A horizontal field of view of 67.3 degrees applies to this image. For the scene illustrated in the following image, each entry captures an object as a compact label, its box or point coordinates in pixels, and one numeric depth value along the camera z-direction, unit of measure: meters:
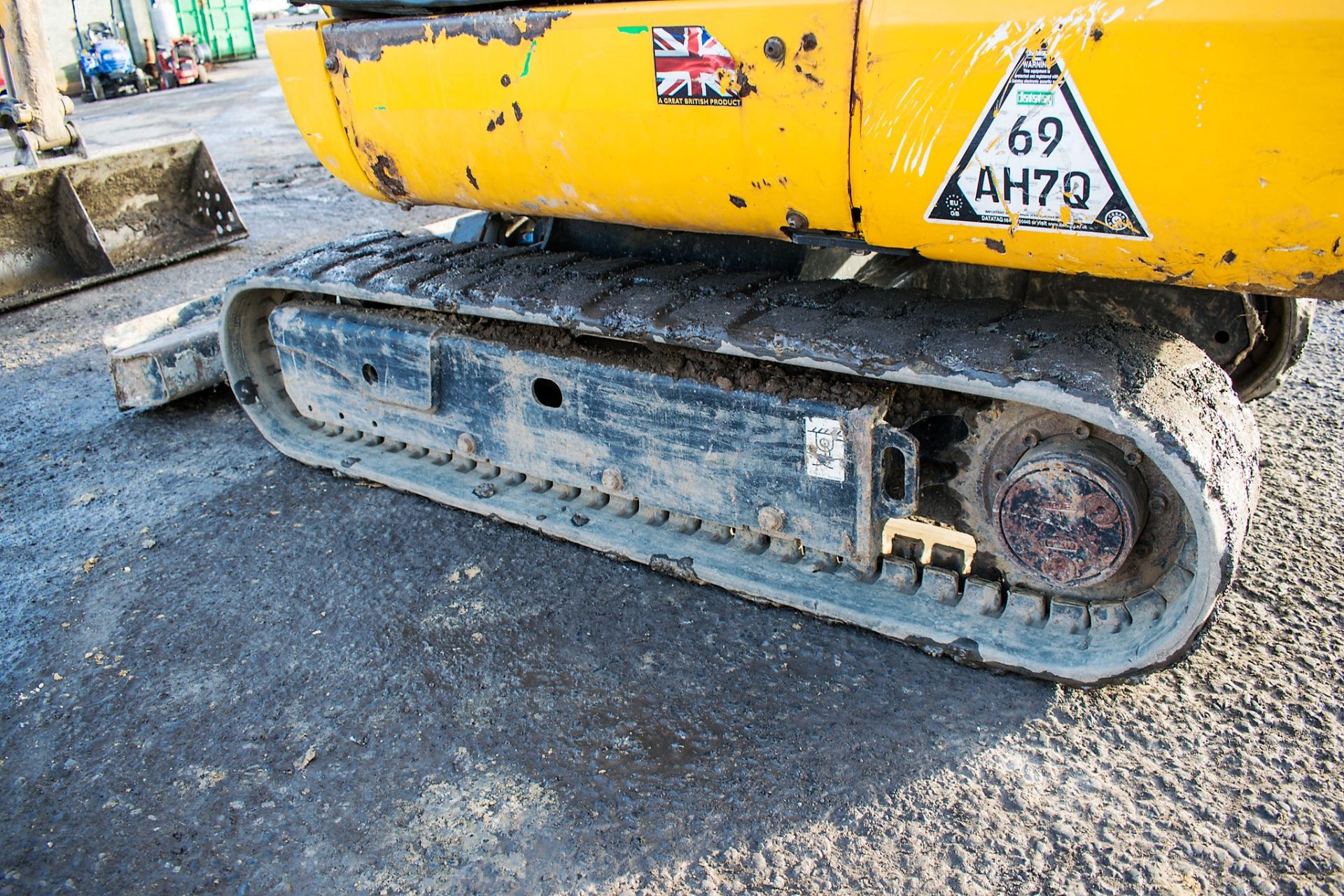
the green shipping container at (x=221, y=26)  16.19
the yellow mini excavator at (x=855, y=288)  1.78
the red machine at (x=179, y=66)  14.59
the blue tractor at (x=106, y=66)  13.83
